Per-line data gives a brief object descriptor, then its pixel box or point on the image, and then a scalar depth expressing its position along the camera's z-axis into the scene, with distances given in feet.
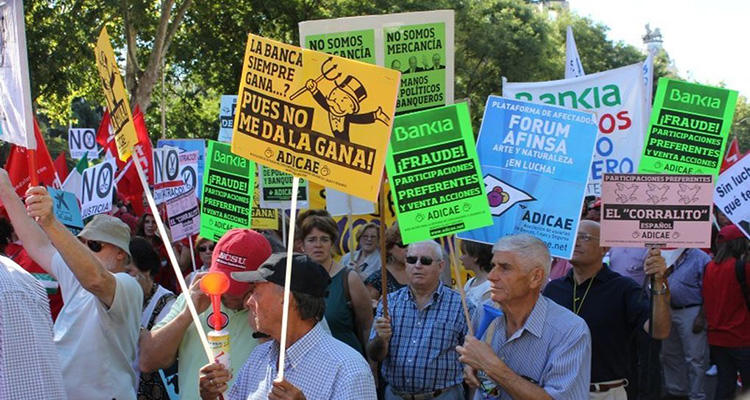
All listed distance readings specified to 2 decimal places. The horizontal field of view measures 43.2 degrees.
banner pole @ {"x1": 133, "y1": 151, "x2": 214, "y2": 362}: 11.76
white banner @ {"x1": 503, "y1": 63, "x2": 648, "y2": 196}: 29.14
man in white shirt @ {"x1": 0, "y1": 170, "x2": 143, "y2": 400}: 13.85
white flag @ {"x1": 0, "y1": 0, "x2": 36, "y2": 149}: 13.92
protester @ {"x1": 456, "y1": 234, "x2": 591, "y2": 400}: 13.80
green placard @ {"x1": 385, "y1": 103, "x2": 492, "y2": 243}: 16.66
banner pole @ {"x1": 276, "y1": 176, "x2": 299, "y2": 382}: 11.27
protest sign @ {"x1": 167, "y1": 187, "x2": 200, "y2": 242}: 28.96
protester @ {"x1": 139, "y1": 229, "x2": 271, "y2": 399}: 14.17
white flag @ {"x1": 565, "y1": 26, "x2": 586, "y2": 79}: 43.75
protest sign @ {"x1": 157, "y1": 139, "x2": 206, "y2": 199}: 41.95
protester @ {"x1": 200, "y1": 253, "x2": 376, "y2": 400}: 11.39
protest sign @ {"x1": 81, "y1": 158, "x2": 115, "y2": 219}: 31.63
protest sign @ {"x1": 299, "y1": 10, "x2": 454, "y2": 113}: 21.97
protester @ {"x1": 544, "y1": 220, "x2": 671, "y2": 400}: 17.51
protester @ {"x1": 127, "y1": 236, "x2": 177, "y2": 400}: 17.83
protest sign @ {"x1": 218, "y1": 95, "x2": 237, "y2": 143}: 46.80
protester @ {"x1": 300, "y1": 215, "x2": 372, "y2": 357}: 19.45
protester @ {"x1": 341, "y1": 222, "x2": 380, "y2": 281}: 27.53
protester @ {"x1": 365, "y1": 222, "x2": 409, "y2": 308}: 23.79
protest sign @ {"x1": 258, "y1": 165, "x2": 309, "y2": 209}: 28.73
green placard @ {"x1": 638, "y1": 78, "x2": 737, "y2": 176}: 22.40
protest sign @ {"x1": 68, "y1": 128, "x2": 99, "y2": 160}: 55.93
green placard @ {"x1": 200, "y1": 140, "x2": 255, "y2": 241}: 24.00
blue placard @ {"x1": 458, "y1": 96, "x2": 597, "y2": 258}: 20.59
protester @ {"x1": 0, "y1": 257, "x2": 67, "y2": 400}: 9.36
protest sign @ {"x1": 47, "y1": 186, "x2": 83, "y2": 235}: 23.94
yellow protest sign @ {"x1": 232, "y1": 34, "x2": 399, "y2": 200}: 13.23
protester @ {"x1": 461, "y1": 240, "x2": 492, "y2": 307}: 21.59
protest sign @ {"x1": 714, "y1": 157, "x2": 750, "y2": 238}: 26.32
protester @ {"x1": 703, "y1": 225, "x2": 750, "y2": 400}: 27.71
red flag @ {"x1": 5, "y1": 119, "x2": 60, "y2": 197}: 25.13
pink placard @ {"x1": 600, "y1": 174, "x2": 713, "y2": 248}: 18.66
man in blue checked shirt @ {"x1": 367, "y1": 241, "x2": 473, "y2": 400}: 18.43
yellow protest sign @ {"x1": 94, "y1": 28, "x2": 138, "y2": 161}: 15.17
